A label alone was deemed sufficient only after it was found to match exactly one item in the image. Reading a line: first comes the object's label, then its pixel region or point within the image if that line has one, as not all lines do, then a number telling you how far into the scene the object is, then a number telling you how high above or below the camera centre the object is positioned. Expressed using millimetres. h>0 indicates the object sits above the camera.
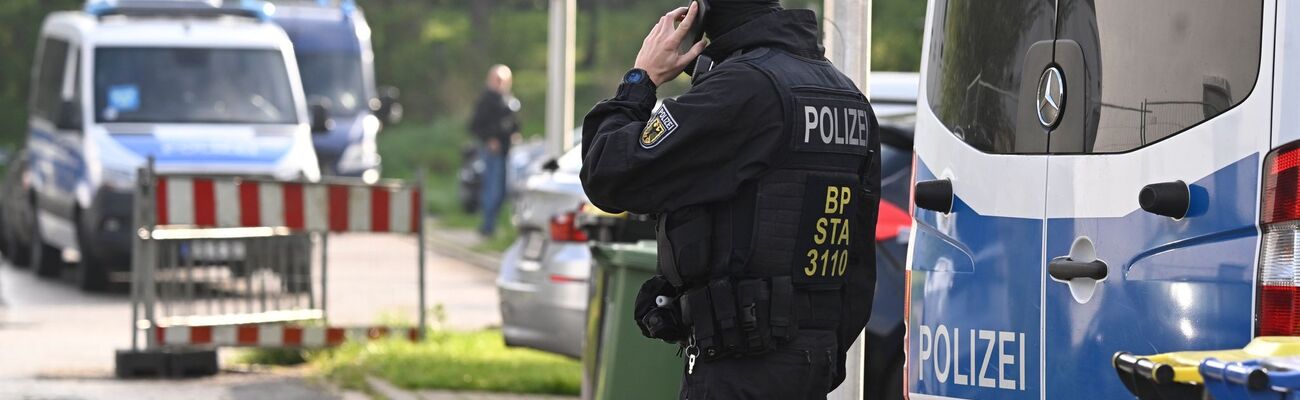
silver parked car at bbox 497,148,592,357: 16781 -434
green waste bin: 11406 -517
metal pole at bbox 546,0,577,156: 23703 +539
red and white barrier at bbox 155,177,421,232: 19937 -218
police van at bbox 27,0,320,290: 28828 +377
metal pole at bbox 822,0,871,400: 11836 +376
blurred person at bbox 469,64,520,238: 40219 +393
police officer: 8344 -53
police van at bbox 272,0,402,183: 39656 +928
